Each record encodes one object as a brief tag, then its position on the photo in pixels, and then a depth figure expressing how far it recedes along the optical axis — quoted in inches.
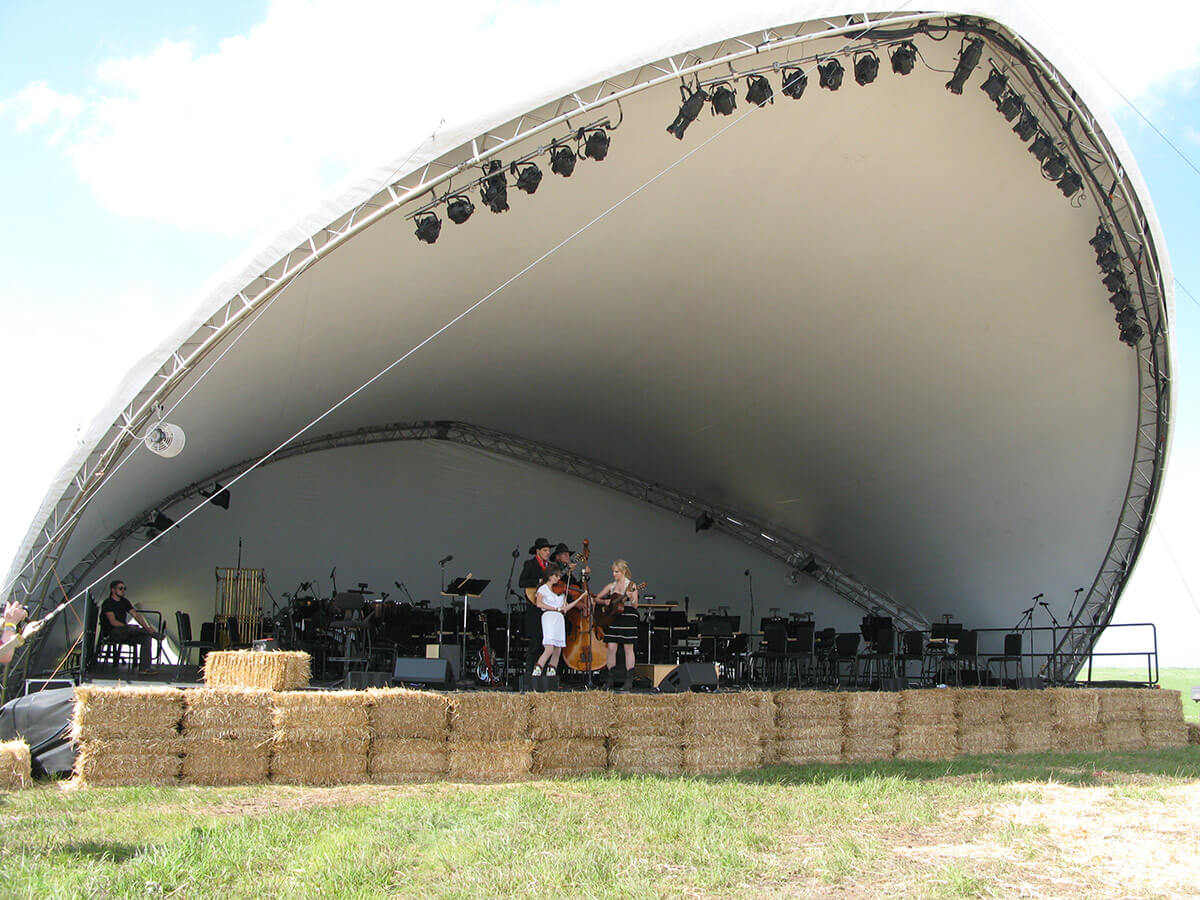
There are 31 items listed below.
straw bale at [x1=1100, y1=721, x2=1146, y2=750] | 366.9
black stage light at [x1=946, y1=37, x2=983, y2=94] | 295.3
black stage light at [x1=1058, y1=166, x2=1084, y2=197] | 337.1
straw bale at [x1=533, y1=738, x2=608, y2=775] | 252.2
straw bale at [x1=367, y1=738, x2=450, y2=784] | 241.0
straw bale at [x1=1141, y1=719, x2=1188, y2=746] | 387.2
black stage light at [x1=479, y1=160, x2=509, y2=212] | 277.7
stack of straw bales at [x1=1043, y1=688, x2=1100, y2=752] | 349.7
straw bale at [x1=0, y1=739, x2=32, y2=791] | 221.3
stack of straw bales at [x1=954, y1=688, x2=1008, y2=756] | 325.1
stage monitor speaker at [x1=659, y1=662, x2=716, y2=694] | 312.2
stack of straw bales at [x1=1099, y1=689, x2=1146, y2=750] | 367.9
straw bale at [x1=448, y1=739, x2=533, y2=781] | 246.1
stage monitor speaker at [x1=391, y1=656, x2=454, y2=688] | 288.5
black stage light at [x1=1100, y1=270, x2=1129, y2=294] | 372.2
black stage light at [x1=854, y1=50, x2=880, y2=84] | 285.0
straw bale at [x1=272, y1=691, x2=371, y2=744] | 235.1
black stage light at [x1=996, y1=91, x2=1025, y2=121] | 310.2
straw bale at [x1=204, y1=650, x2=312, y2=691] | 245.4
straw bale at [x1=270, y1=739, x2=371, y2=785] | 234.7
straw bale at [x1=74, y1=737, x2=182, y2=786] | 221.6
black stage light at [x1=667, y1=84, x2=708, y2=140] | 273.7
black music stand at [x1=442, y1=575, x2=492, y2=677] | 358.3
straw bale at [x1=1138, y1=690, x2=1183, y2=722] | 387.9
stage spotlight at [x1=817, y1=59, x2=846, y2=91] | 287.1
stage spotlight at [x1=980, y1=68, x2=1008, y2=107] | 302.8
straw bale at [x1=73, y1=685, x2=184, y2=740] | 223.1
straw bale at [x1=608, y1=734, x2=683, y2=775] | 259.8
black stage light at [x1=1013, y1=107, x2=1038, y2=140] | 318.7
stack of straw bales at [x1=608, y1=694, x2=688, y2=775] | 260.5
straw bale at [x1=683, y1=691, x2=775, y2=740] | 268.2
